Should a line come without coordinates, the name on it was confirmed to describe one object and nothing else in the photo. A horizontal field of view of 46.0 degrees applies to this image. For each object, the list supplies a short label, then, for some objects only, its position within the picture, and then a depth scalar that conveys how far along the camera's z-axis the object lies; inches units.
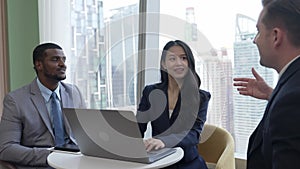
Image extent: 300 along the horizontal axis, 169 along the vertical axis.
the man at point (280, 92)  37.3
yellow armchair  88.0
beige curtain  131.6
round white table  60.6
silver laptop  57.6
